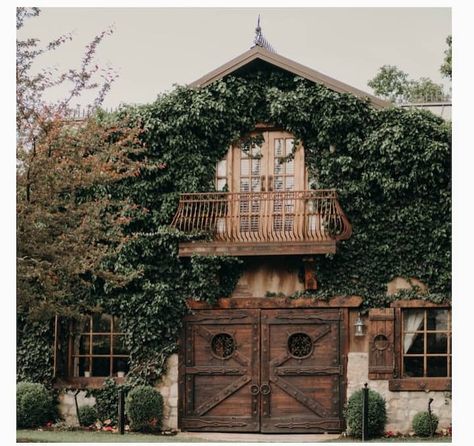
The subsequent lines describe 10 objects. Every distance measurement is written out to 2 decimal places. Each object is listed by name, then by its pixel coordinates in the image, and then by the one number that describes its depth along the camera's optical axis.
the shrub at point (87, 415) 20.55
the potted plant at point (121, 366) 20.89
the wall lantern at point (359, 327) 20.05
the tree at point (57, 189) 16.14
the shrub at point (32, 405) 20.25
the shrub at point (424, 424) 19.38
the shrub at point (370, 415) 19.44
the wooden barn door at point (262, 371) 20.12
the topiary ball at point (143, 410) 19.98
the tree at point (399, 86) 27.86
